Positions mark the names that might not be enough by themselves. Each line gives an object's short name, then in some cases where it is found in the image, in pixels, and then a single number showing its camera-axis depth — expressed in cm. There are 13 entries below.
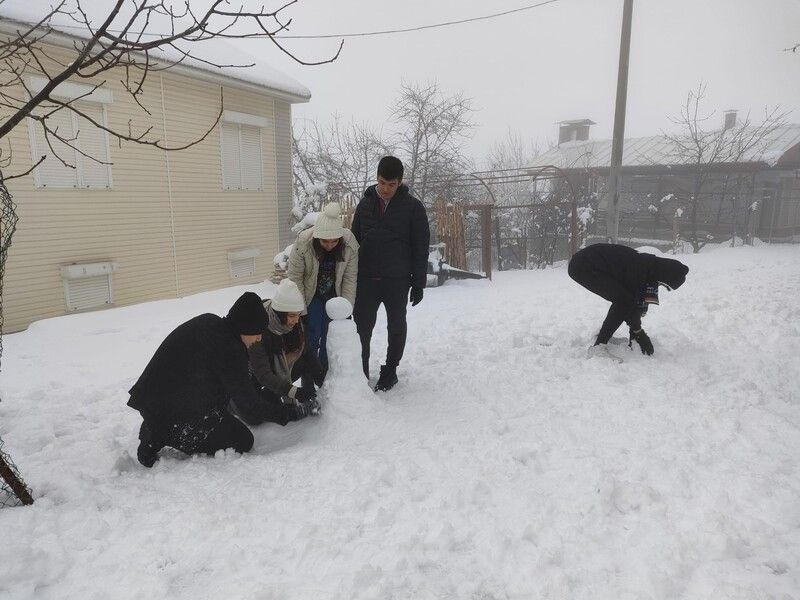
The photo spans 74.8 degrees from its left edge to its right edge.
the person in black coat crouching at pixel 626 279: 463
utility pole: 1043
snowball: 365
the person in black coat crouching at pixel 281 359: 342
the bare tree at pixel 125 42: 175
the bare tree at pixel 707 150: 1698
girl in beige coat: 378
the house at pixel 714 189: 1778
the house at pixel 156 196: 760
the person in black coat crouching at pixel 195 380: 289
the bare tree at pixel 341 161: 1591
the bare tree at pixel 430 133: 1588
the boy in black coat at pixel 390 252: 388
